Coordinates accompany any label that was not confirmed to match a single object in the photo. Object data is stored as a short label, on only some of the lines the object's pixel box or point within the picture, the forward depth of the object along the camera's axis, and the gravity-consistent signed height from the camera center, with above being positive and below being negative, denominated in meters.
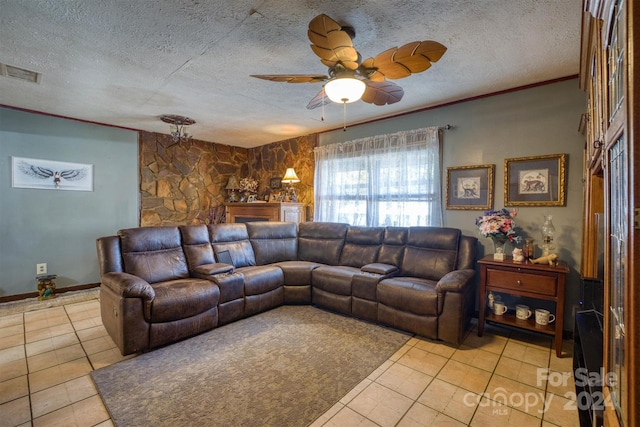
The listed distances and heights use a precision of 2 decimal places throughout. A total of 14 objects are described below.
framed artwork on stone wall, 5.56 +0.57
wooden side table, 2.38 -0.64
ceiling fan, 1.66 +1.00
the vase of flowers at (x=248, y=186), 5.91 +0.53
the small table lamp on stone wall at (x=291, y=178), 4.77 +0.57
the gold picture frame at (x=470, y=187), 3.23 +0.31
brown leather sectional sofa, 2.51 -0.71
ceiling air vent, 2.59 +1.30
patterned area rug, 1.72 -1.22
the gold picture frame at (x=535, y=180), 2.80 +0.35
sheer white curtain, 3.64 +0.47
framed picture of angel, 3.73 +0.49
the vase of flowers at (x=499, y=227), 2.74 -0.13
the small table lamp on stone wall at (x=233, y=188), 5.78 +0.49
